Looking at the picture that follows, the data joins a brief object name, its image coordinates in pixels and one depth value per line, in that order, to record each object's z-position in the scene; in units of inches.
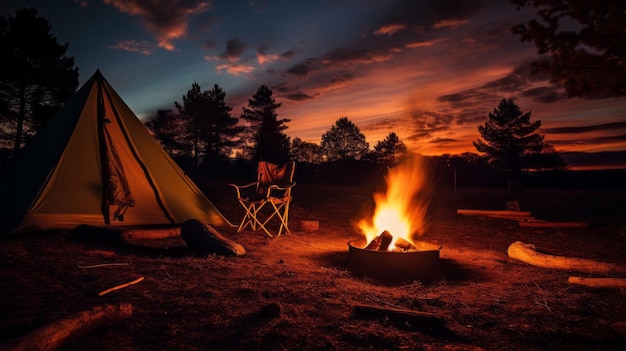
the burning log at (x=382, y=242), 159.2
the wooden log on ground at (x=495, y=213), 296.0
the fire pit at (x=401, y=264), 140.3
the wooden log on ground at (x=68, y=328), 60.9
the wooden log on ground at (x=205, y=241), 165.0
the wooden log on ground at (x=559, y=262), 138.2
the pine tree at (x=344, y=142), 1437.0
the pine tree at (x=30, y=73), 631.2
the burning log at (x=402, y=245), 160.7
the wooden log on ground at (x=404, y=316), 87.0
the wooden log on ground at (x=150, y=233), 174.2
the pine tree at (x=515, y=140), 999.0
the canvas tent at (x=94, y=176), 184.1
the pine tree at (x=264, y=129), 1187.3
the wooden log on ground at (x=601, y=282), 115.0
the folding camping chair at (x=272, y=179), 241.4
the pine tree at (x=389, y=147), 1304.7
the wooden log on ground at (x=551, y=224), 254.4
